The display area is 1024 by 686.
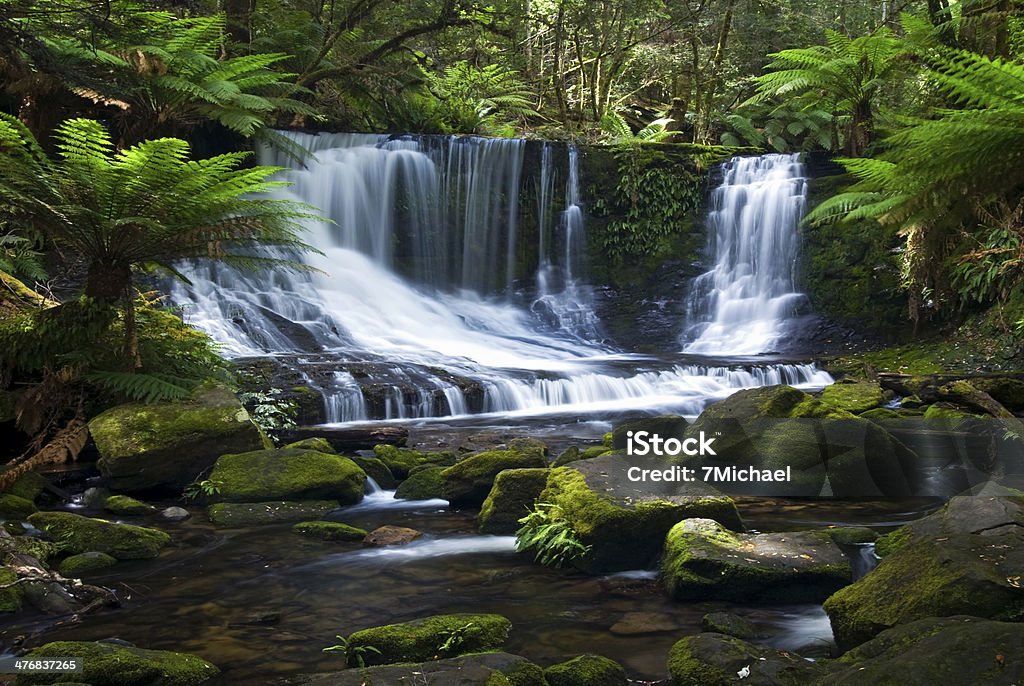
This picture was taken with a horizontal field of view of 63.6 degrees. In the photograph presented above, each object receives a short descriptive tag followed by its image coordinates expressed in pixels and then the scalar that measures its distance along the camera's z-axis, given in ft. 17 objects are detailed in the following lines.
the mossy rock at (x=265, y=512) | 16.80
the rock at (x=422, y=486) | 19.03
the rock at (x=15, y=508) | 15.71
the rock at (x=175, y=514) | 16.98
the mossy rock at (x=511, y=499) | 16.21
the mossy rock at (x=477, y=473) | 18.24
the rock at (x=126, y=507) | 17.16
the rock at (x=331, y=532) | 15.92
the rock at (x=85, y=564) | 13.48
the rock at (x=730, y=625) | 11.09
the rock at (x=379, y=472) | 19.85
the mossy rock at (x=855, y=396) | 23.68
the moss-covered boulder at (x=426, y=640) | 10.19
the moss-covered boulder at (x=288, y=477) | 17.99
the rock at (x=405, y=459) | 20.69
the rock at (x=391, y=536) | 15.66
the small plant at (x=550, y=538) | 14.03
